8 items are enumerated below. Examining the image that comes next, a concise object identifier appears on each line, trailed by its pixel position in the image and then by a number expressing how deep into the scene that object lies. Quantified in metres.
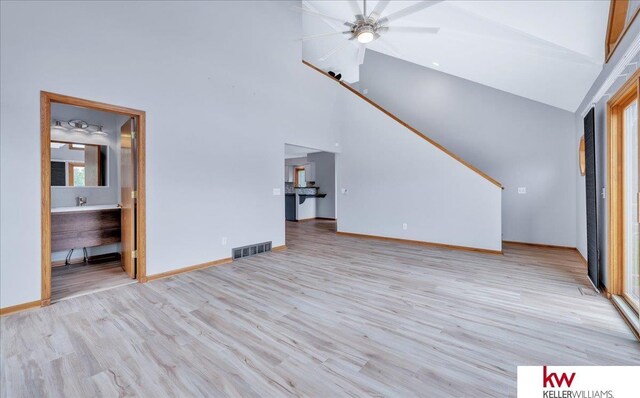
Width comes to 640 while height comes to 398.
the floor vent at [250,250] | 4.41
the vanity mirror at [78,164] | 4.09
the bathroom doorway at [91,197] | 2.93
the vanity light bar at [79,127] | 4.00
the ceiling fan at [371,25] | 3.23
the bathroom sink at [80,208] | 3.70
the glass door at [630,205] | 2.62
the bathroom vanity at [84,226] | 3.65
